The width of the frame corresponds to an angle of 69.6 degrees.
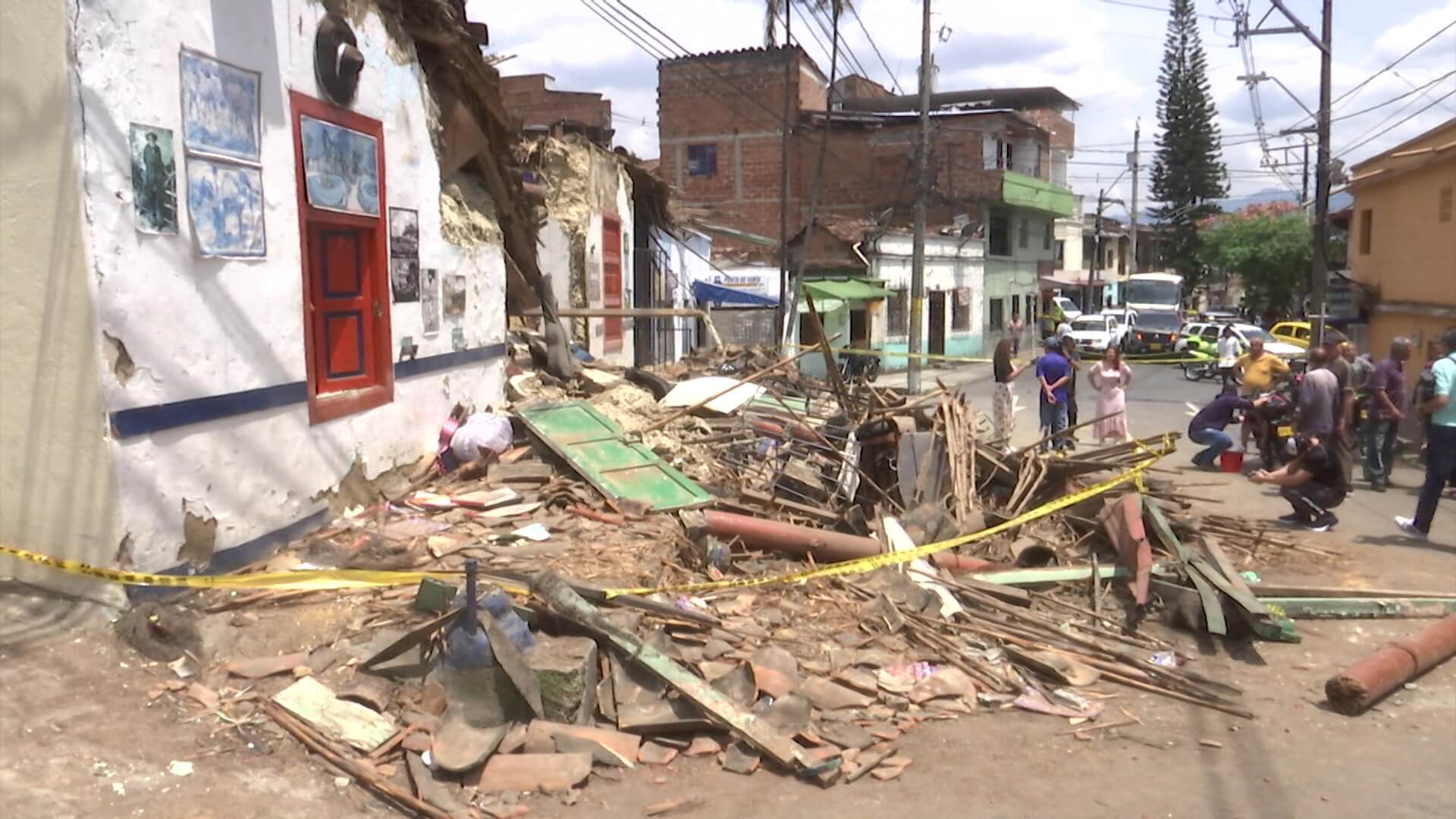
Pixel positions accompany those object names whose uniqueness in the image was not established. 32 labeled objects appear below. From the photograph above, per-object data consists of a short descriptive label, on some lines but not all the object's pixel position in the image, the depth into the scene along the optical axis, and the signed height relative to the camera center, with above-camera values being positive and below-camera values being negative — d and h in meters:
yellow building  19.88 +1.33
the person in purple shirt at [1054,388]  12.84 -1.04
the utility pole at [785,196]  26.12 +2.74
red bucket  12.88 -1.96
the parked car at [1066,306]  52.34 -0.17
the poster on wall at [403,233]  8.58 +0.59
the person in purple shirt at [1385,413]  11.88 -1.25
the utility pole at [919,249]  22.55 +1.16
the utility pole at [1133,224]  56.01 +4.32
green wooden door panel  8.75 -1.37
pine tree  62.84 +9.72
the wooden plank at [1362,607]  7.20 -2.11
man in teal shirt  9.05 -1.19
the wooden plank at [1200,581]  6.48 -1.83
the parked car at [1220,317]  45.55 -0.67
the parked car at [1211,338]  27.61 -1.16
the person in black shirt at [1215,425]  13.16 -1.56
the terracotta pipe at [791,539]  7.56 -1.71
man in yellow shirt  13.41 -0.88
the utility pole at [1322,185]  20.88 +2.44
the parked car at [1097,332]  34.69 -1.02
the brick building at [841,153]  38.56 +5.69
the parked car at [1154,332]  34.66 -1.00
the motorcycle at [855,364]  20.86 -1.39
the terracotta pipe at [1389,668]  5.72 -2.07
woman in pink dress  12.45 -1.04
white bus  45.78 +0.49
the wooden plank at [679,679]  4.92 -1.86
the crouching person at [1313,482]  9.55 -1.65
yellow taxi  34.76 -1.01
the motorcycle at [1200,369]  28.88 -1.86
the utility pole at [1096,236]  53.31 +3.43
